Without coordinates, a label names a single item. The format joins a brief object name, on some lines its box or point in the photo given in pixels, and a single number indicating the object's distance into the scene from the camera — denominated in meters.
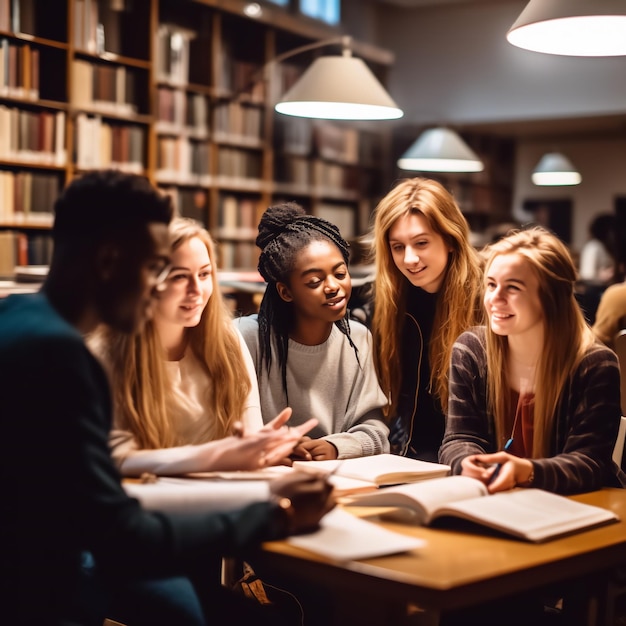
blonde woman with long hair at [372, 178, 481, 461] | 2.64
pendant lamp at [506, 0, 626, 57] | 2.38
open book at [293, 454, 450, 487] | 1.90
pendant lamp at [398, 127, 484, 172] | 6.21
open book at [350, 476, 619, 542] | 1.56
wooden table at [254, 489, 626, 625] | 1.32
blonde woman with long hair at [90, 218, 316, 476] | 1.84
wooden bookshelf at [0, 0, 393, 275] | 5.29
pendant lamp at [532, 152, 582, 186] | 8.48
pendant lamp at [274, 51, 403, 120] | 3.31
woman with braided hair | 2.40
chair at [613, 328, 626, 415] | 2.87
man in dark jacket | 1.29
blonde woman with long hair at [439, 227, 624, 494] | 1.96
